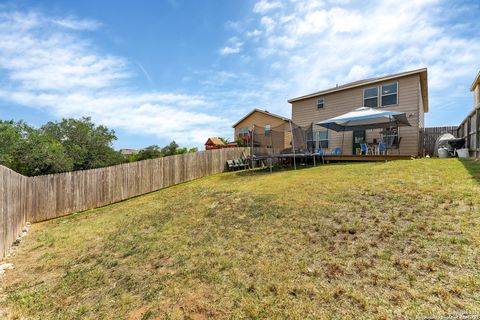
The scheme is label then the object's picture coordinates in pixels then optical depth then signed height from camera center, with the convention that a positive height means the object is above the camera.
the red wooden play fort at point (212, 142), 27.18 +1.94
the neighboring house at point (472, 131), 7.60 +0.98
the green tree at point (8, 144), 12.51 +0.86
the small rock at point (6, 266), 4.11 -1.94
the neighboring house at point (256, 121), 21.41 +3.60
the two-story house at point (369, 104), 11.94 +3.18
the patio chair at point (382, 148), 10.96 +0.42
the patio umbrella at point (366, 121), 10.20 +1.76
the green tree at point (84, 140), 19.09 +1.57
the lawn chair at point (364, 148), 12.30 +0.43
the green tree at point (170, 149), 23.86 +0.93
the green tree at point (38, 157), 13.96 +0.10
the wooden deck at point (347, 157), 10.22 -0.02
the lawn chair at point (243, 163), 14.15 -0.35
